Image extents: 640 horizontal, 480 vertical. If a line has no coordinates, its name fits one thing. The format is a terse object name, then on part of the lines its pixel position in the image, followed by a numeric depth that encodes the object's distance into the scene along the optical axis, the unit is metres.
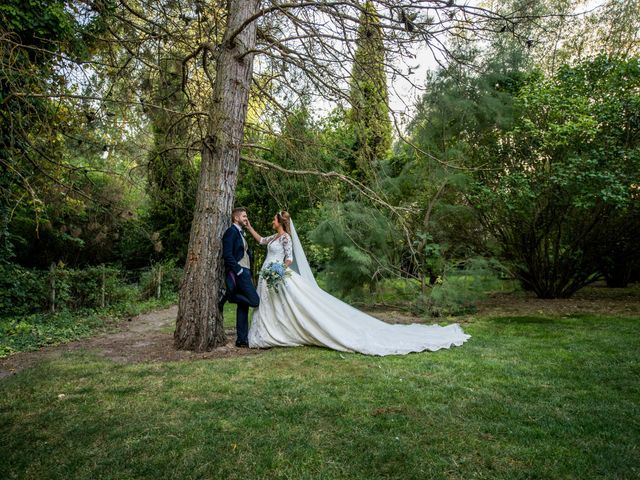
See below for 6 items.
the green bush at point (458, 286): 8.86
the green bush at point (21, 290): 8.20
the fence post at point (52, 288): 8.66
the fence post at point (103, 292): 9.82
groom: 5.86
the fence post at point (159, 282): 11.96
